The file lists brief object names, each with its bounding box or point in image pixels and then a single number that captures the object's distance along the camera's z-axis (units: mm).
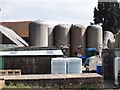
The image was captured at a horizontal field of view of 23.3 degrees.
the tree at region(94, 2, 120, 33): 36472
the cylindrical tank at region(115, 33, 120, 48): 14552
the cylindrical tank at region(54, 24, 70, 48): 26188
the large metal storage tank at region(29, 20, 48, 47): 25109
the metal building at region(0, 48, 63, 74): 12680
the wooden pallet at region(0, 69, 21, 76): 10425
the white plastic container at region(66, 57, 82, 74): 12070
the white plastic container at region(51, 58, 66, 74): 12043
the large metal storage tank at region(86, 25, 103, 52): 27047
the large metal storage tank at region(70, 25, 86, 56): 26594
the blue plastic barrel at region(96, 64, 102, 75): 16578
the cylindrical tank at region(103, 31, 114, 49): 29388
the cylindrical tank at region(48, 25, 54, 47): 26102
